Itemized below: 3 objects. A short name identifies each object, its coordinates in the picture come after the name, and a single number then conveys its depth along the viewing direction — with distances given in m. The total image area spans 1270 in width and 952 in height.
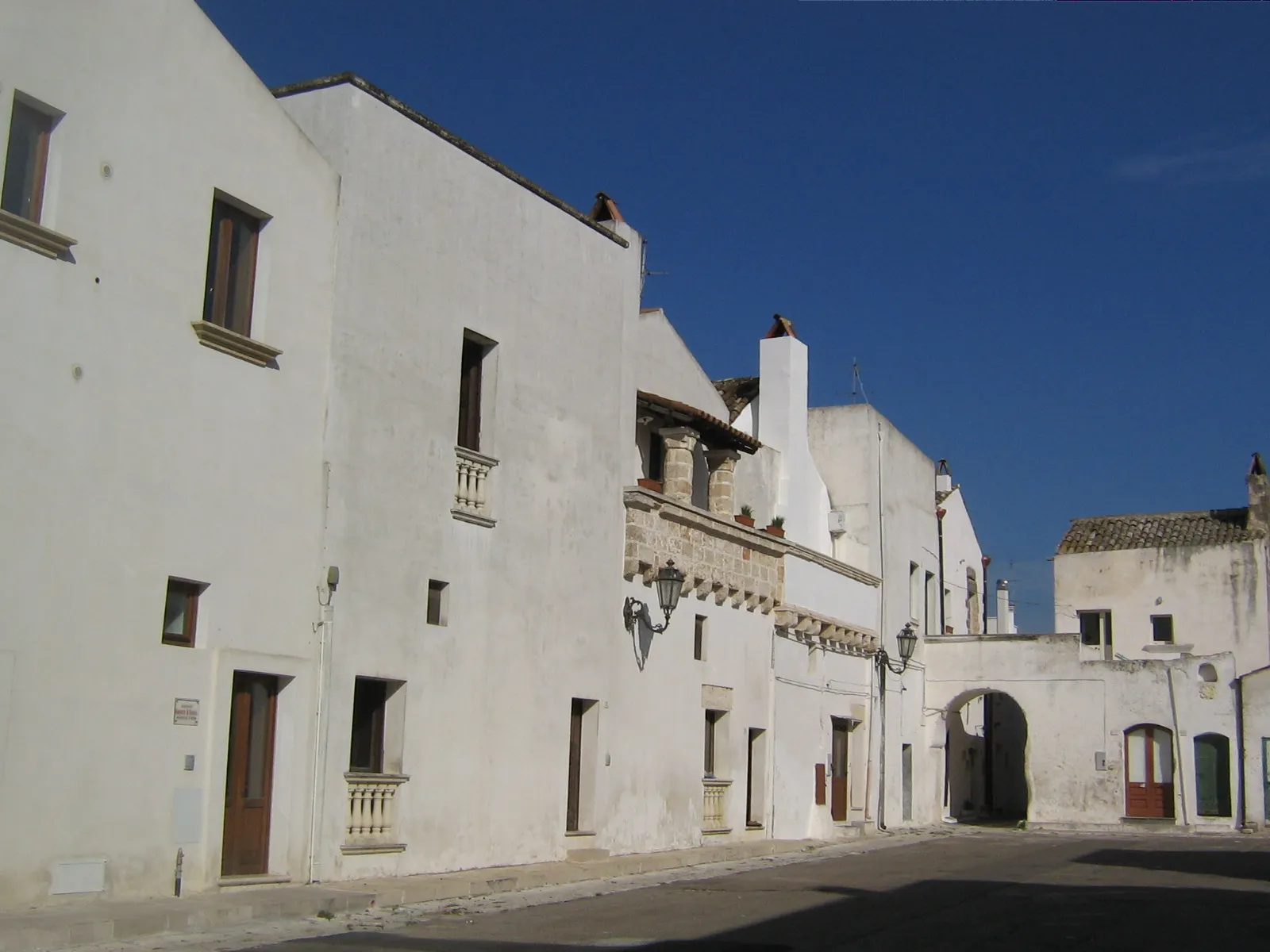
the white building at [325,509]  11.84
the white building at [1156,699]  31.48
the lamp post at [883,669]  29.78
